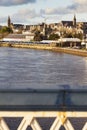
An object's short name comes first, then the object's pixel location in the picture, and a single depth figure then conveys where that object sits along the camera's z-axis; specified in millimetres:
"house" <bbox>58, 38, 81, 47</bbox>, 88183
